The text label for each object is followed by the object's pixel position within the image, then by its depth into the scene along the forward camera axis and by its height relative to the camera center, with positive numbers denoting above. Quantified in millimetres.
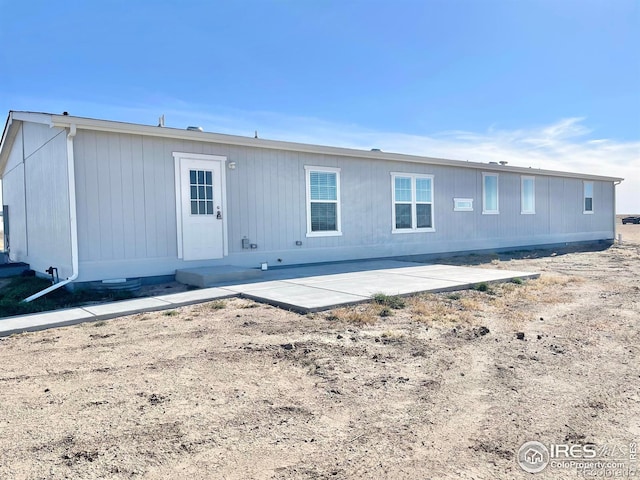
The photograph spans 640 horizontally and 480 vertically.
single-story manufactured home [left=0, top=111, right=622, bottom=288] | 7352 +591
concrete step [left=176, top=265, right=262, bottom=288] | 7391 -783
